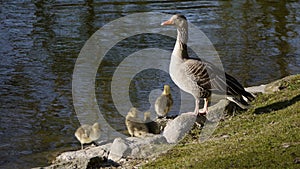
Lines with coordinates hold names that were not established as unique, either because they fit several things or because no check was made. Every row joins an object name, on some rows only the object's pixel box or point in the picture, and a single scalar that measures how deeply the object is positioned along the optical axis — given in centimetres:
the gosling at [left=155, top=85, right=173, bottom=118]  2064
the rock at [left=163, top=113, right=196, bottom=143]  1673
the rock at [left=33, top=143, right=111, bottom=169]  1576
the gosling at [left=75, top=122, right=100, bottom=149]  1891
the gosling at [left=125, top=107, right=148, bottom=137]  1930
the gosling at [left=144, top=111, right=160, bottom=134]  1947
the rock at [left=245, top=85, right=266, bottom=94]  2145
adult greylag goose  1714
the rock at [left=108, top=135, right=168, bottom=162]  1581
